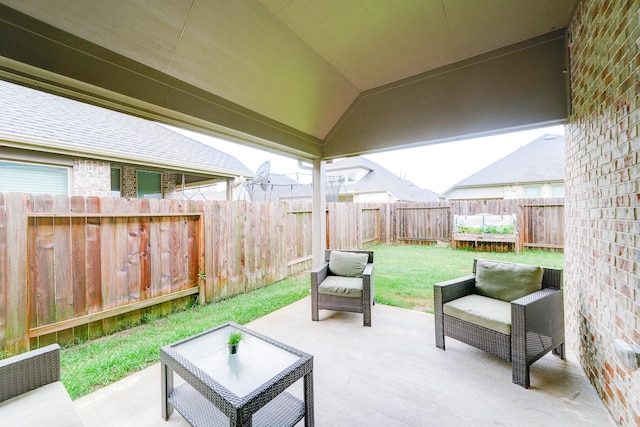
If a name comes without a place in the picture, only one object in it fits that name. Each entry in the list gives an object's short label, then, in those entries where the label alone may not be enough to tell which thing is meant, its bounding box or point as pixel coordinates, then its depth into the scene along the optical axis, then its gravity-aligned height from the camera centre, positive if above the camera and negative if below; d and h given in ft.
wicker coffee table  4.45 -3.20
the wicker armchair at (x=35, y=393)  4.01 -3.10
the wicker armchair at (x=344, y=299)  10.26 -3.59
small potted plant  5.81 -2.90
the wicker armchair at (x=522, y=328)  6.68 -3.46
